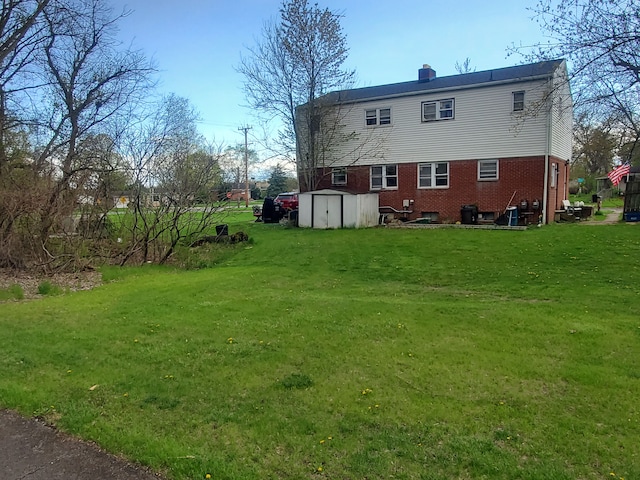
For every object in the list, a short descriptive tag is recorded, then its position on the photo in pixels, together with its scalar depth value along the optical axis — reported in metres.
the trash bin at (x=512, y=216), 20.63
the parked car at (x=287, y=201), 28.83
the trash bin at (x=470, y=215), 21.89
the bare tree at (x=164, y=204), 13.78
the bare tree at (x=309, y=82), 24.97
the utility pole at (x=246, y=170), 52.44
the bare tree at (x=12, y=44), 12.95
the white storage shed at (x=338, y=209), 21.86
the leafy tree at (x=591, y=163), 55.52
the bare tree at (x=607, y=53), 9.30
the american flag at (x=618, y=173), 28.53
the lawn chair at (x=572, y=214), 22.23
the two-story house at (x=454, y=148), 21.16
